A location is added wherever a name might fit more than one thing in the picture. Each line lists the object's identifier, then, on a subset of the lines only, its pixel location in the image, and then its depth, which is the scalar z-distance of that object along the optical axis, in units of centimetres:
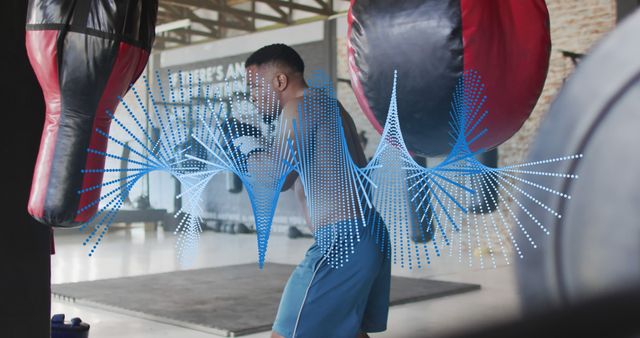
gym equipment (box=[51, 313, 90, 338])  277
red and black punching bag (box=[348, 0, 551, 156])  126
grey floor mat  418
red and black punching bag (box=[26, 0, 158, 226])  160
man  201
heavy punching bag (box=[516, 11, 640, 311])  40
